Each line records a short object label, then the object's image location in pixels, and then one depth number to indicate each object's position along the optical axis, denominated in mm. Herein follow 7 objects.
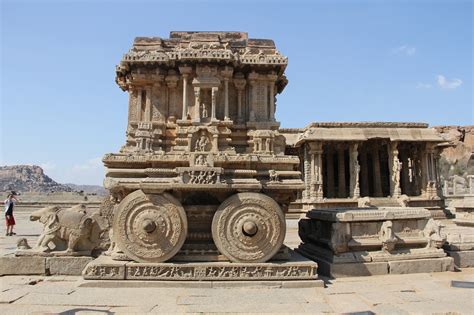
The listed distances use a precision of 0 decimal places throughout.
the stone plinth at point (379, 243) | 6766
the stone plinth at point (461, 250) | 7602
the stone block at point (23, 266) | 6879
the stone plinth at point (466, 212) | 15171
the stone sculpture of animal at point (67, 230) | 7043
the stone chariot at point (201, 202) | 6141
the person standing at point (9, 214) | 13875
